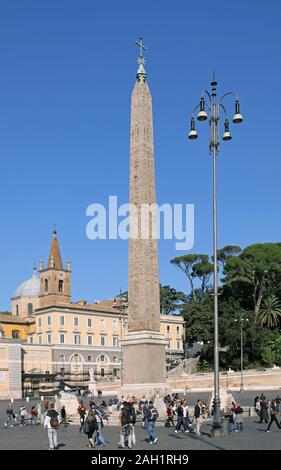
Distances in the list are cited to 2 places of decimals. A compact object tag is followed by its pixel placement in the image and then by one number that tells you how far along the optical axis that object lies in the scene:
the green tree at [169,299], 89.81
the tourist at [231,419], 19.87
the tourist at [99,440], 16.38
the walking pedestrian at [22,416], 27.38
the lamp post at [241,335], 48.47
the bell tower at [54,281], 75.88
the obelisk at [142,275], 27.83
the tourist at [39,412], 29.95
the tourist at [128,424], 15.50
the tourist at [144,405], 22.88
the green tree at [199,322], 63.91
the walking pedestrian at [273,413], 19.59
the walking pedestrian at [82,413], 23.46
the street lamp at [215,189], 17.56
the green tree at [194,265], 83.12
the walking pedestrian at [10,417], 27.08
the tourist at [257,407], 25.40
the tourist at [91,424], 15.13
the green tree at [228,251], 77.44
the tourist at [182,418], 20.28
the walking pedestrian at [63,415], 24.61
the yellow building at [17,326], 76.04
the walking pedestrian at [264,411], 23.02
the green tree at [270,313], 59.91
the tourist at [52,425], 14.75
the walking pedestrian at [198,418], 19.34
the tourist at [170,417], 22.83
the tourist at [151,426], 17.03
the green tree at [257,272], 61.16
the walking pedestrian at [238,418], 20.41
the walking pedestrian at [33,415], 27.56
